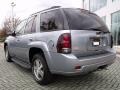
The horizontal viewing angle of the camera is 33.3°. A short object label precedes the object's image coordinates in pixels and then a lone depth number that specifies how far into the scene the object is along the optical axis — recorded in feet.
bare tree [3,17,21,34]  188.36
